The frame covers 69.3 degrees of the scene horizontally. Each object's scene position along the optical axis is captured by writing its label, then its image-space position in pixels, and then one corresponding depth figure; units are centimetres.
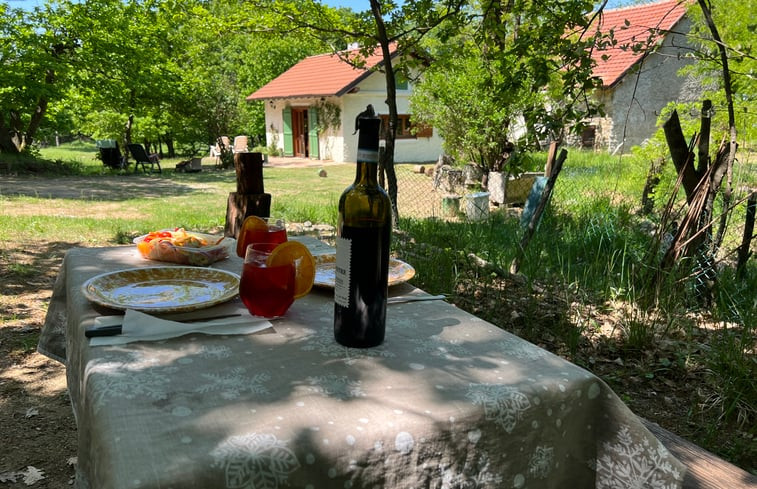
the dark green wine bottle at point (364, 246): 107
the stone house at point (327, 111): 1953
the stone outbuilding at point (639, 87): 1830
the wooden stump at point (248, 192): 217
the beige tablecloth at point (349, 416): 79
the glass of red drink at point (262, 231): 175
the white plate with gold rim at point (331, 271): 159
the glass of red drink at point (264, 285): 127
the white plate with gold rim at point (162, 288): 132
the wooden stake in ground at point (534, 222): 405
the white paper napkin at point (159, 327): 117
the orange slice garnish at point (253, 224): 176
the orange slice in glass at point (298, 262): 128
